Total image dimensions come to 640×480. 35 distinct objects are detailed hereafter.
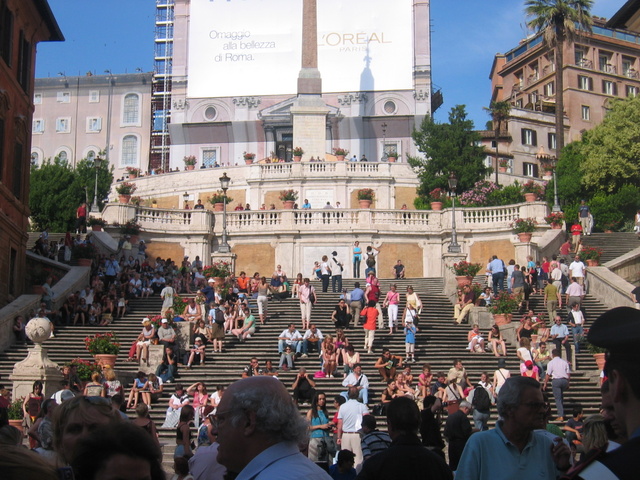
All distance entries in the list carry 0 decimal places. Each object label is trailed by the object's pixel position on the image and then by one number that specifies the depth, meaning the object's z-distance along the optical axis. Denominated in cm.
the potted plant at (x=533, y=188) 4766
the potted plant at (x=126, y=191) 3958
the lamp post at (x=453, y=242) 3381
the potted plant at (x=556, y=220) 3756
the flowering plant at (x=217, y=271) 3152
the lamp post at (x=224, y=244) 3481
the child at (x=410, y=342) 2327
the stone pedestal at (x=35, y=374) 1903
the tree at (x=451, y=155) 4997
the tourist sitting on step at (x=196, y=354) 2277
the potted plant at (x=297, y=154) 5259
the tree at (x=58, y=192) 5650
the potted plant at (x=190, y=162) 5731
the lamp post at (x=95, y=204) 3881
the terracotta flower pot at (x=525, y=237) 3666
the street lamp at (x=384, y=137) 7000
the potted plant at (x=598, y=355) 2306
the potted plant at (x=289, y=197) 4344
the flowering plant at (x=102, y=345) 2217
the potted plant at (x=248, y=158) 5358
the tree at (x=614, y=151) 5212
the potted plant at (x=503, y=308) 2606
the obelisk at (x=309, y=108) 5466
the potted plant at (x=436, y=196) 4040
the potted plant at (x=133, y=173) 5554
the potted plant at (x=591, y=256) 3118
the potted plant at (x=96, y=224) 3634
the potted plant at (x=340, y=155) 5196
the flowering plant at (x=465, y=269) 3002
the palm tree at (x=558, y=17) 5634
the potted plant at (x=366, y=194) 4771
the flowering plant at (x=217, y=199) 4678
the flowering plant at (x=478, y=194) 4576
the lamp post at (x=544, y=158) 6806
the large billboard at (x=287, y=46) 7094
